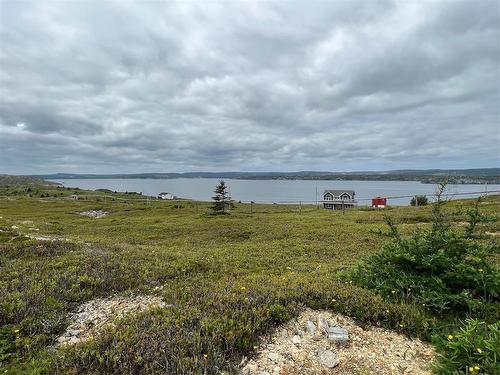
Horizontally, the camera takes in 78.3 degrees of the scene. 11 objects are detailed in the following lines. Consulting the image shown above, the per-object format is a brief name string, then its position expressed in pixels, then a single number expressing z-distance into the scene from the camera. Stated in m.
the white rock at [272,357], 4.57
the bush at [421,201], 41.79
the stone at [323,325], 5.26
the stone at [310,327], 5.25
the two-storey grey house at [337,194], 80.09
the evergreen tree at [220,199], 34.94
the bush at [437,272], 5.89
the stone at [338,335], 4.98
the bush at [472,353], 3.81
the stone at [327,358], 4.52
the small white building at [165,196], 118.69
